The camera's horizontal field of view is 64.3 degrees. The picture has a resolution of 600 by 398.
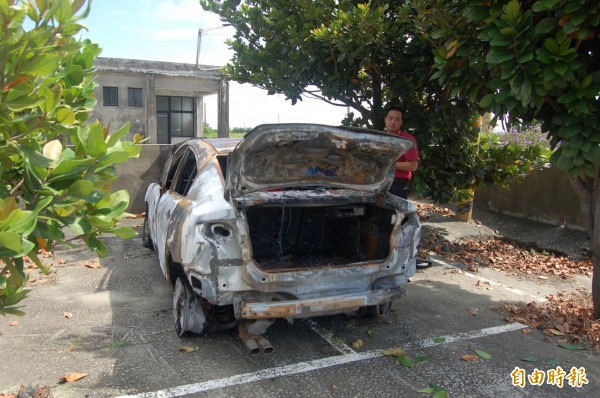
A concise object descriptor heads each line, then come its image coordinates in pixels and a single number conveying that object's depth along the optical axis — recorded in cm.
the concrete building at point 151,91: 1902
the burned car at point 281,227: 352
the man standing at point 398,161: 579
